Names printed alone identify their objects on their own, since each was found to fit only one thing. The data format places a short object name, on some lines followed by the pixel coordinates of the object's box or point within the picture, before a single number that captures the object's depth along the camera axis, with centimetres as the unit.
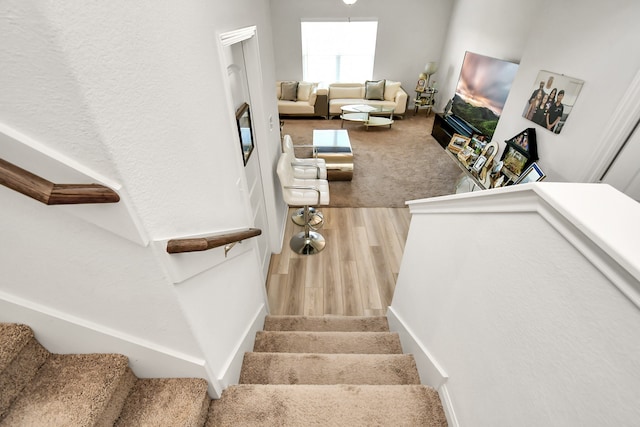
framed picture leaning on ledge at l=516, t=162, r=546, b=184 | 265
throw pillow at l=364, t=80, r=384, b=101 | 672
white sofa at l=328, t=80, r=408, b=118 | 659
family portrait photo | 266
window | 676
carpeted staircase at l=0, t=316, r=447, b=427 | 87
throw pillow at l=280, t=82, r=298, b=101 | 662
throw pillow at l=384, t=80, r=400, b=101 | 671
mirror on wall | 191
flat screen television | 417
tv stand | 506
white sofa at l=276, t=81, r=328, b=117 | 657
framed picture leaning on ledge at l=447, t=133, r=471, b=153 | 404
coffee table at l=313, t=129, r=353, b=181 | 436
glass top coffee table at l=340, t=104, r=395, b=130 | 593
